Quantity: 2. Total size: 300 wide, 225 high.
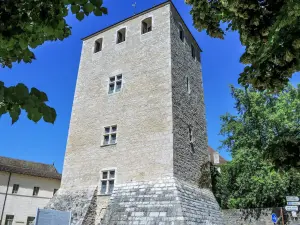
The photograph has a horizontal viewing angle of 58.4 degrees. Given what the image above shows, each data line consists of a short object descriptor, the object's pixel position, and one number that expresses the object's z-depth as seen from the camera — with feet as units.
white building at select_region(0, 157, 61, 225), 84.69
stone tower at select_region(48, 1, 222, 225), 39.73
